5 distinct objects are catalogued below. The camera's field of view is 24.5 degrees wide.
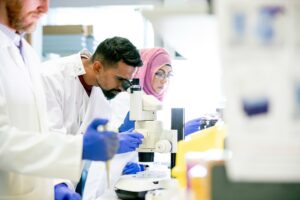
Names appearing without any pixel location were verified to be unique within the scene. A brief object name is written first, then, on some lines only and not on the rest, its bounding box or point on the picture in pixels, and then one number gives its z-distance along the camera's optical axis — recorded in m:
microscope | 2.42
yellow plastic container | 1.81
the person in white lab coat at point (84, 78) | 2.76
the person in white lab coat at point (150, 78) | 3.13
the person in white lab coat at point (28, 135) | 2.06
